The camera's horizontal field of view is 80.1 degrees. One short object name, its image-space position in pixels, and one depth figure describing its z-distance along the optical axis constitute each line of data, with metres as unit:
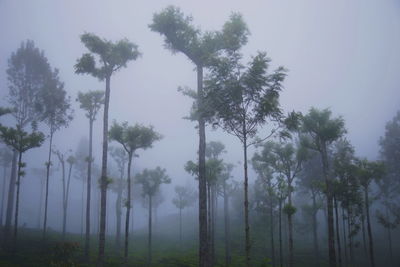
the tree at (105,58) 19.80
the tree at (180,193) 47.81
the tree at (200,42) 16.42
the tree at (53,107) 27.88
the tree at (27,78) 29.39
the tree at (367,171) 23.88
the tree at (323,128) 20.19
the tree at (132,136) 20.78
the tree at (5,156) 45.59
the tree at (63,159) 30.87
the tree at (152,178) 30.12
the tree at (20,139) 21.11
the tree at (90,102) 26.36
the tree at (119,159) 43.55
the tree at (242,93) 14.33
